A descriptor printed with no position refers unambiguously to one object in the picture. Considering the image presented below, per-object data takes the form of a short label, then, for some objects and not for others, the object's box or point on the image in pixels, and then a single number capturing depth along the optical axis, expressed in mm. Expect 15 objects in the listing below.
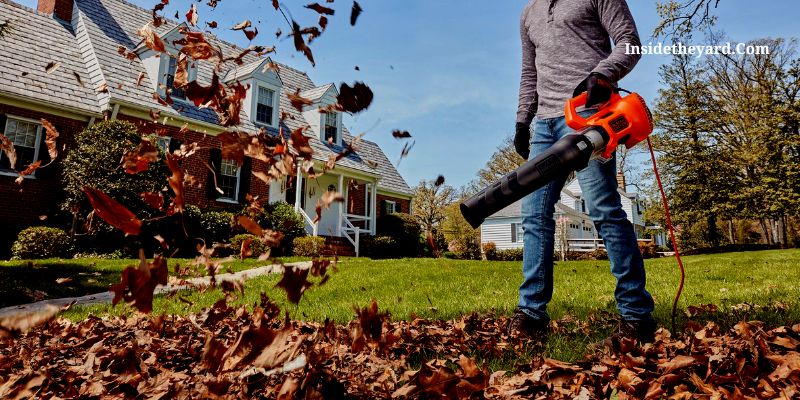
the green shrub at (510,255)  23258
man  2381
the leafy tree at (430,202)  33375
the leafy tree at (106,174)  10273
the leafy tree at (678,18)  7062
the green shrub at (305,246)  12992
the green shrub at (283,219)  13375
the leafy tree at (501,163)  32406
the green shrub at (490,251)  23031
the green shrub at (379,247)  17031
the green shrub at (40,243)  9500
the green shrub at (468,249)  23897
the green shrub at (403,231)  18781
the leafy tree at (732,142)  21578
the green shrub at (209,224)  12084
